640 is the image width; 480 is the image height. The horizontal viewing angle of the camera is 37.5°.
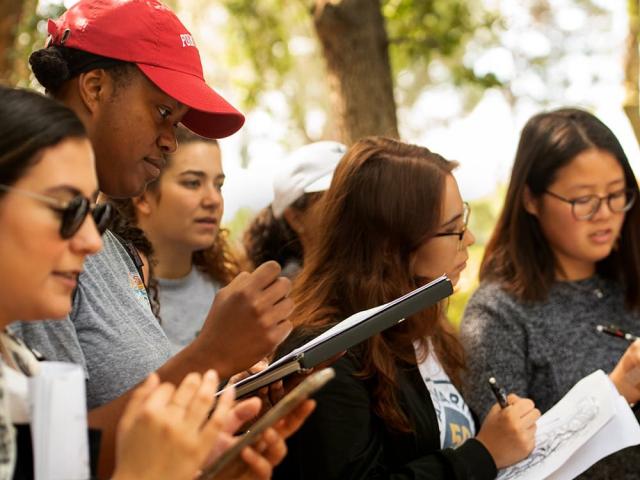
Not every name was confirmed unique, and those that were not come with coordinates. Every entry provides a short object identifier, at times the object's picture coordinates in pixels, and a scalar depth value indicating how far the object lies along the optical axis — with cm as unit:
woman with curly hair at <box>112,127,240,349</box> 405
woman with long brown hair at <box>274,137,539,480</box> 243
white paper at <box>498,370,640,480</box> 256
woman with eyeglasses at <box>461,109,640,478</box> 341
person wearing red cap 191
